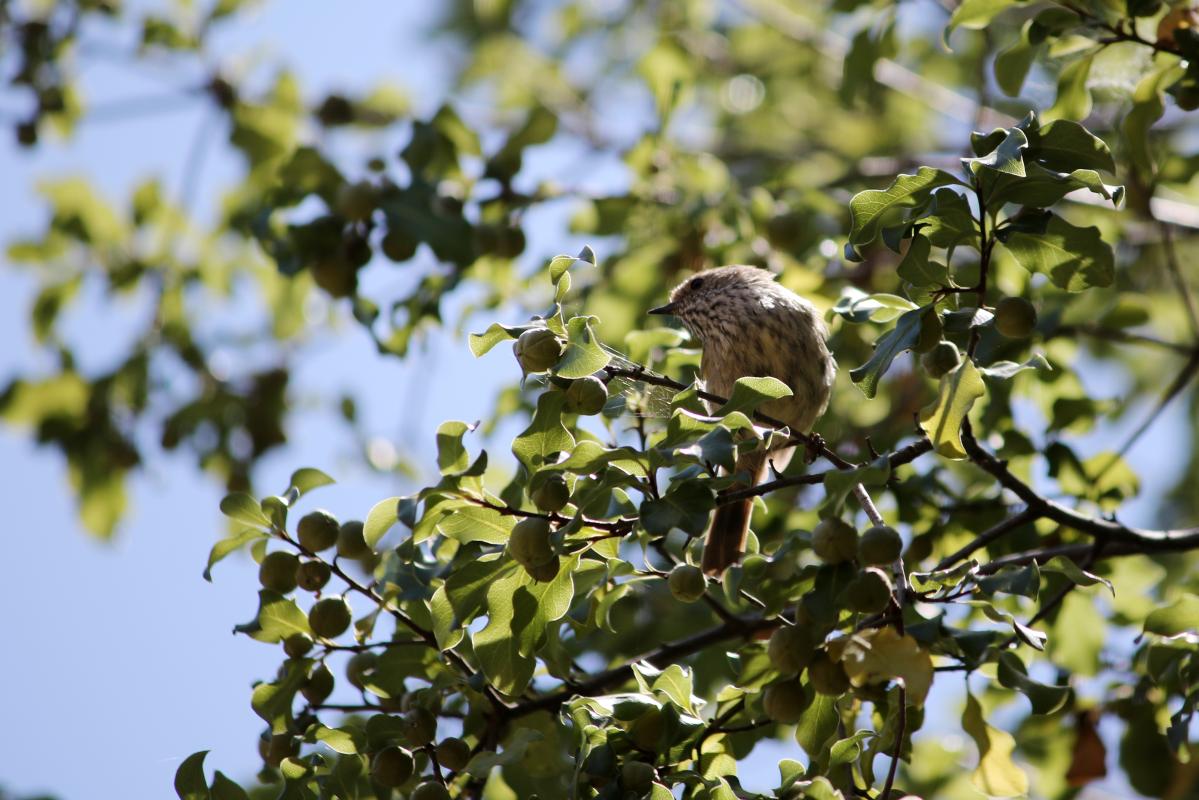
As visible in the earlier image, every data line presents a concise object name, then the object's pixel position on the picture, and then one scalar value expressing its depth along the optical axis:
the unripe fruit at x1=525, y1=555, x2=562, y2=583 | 4.72
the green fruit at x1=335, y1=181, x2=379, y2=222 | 7.87
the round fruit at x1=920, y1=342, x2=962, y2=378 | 4.87
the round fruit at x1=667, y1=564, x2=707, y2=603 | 4.84
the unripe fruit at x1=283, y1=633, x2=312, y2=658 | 5.51
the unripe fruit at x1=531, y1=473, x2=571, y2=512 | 4.62
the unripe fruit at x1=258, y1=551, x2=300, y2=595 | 5.54
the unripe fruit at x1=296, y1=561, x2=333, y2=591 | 5.58
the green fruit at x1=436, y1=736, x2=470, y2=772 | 5.41
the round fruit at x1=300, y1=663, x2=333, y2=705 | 5.57
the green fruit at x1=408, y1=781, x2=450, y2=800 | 5.01
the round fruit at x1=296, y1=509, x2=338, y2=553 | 5.57
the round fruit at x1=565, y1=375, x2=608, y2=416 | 4.81
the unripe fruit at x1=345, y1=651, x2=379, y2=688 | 5.86
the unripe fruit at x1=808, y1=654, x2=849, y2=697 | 4.59
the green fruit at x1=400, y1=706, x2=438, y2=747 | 5.21
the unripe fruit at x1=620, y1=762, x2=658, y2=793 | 4.74
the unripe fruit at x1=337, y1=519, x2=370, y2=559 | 5.52
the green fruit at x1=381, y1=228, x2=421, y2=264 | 7.83
